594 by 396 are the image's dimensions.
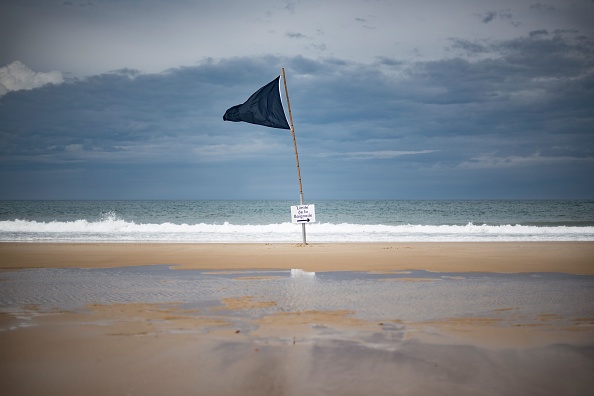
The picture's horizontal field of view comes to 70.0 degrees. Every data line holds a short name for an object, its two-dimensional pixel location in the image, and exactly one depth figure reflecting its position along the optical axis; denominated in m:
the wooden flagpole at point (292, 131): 14.67
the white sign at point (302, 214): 14.91
